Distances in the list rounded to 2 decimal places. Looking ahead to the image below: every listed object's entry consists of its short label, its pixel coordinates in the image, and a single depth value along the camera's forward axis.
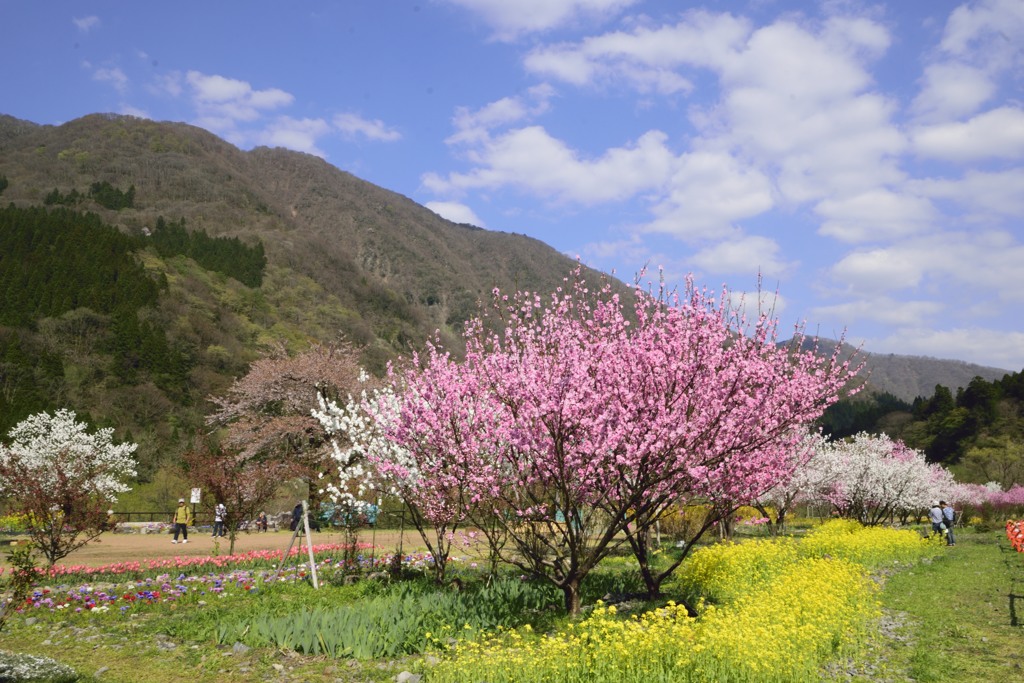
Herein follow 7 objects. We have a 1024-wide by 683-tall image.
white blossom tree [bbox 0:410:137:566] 14.96
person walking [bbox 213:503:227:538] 23.70
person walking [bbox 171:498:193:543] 24.38
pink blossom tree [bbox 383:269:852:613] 8.68
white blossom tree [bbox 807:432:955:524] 29.72
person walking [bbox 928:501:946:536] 25.58
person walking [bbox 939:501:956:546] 25.08
